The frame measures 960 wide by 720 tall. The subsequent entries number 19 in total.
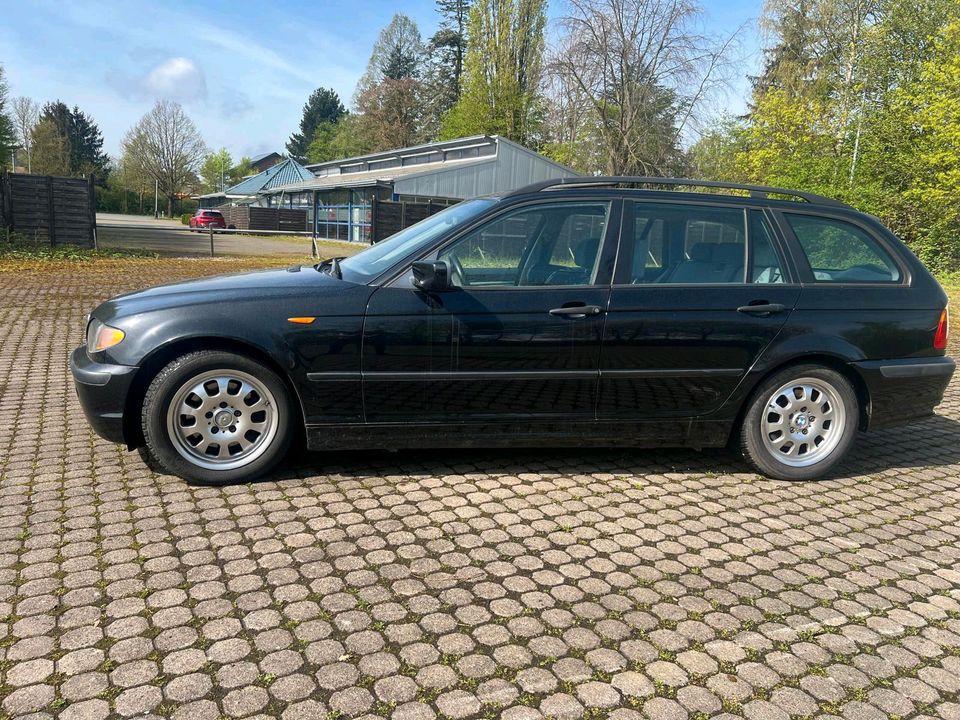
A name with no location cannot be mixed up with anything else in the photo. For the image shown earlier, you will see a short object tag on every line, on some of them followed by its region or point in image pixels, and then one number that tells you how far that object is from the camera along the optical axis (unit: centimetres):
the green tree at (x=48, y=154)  5872
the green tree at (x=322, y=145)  8166
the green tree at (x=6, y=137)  3928
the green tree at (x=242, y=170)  10134
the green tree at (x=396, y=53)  6819
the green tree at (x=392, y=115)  6131
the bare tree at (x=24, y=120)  6681
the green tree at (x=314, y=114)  10131
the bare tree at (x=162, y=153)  6719
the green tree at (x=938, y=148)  2239
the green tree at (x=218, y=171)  9519
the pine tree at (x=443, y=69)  6147
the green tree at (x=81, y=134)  8288
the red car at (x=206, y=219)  4288
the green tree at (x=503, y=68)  4347
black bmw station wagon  391
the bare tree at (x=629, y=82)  2691
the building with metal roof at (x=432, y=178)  3269
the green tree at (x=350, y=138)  6322
